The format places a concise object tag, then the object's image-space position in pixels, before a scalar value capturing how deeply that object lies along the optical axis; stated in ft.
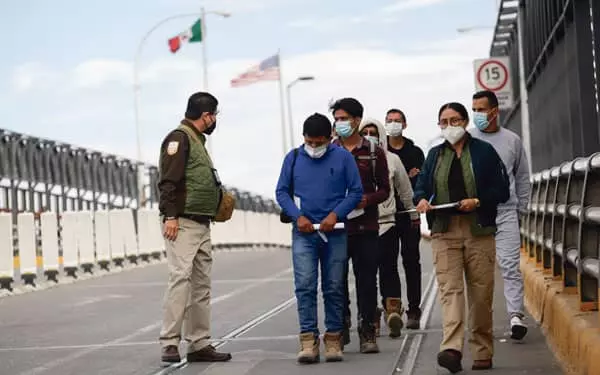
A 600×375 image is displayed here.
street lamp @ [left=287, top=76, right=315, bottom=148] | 261.85
